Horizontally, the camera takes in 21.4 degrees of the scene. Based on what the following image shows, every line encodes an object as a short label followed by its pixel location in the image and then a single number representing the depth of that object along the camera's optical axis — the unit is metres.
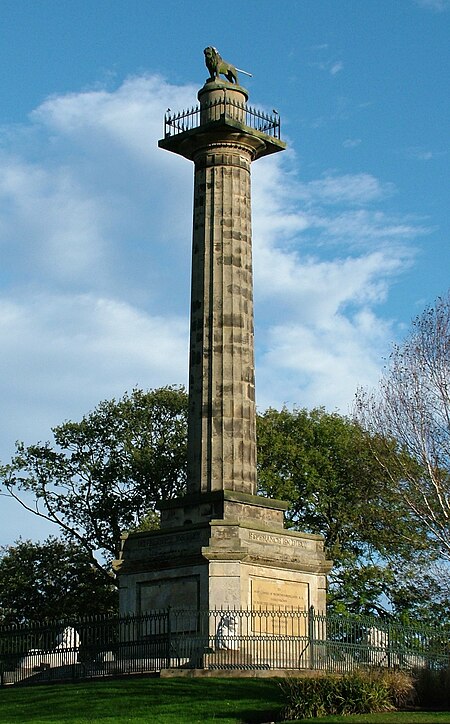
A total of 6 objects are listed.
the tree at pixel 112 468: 51.59
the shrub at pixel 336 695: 23.03
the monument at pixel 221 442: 30.41
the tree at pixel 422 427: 37.84
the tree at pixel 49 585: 50.36
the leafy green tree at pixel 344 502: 48.59
